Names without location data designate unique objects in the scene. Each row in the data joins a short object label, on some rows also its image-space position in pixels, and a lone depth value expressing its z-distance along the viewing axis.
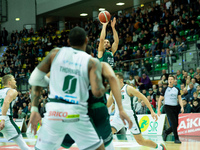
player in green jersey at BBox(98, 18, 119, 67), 6.59
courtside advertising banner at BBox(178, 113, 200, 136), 11.88
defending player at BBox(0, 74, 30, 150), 6.99
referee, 9.23
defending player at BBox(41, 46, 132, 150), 3.32
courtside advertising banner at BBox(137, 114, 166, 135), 12.95
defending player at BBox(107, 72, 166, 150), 6.56
